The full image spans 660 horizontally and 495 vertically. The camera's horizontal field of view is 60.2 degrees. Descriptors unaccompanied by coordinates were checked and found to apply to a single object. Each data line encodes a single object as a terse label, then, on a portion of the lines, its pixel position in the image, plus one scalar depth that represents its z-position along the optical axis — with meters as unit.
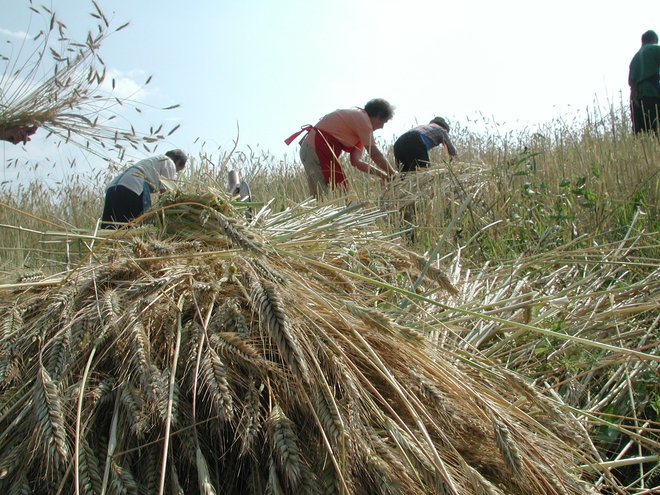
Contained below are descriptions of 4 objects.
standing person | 6.63
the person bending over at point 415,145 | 6.16
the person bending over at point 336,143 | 5.59
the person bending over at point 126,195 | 4.16
